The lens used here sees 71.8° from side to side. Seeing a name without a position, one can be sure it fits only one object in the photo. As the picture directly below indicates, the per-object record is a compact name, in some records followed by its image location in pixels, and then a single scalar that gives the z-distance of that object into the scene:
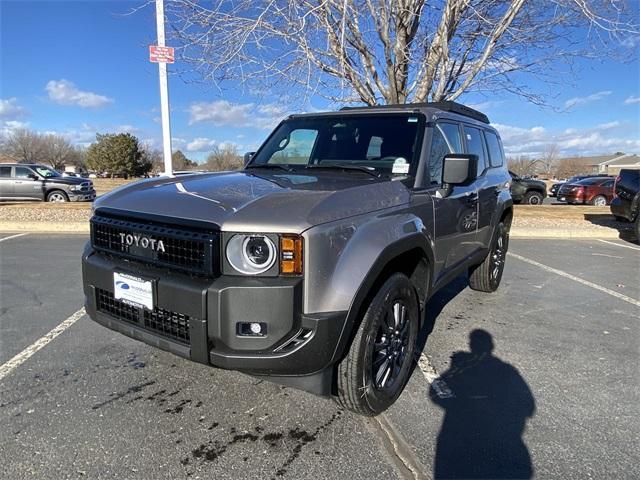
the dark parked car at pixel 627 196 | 9.14
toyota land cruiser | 2.20
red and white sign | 8.74
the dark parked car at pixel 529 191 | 20.47
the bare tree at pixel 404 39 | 7.96
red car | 20.30
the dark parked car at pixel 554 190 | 30.72
